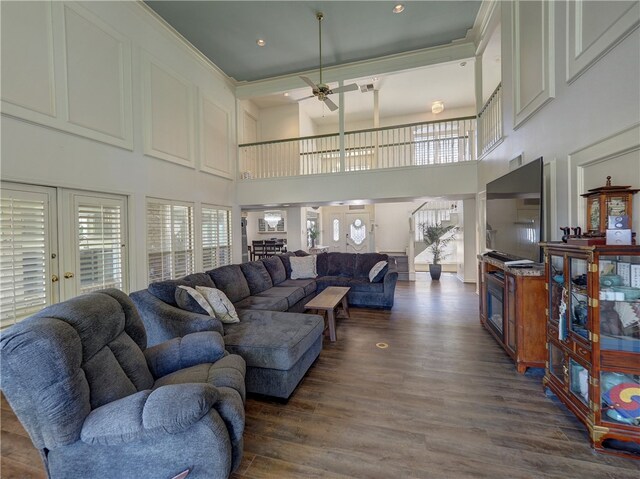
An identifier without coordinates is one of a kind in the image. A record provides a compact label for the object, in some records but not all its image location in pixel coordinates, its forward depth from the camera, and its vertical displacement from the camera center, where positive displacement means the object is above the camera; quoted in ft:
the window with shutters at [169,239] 14.69 -0.15
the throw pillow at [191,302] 8.83 -2.10
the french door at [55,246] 9.05 -0.31
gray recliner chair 3.82 -2.62
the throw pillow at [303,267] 18.45 -2.12
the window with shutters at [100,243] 11.27 -0.23
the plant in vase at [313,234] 33.00 +0.18
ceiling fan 14.78 +8.15
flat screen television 8.86 +0.82
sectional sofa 7.64 -2.96
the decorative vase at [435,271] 25.49 -3.41
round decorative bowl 5.58 -1.22
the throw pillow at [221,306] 9.41 -2.41
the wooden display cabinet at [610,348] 5.63 -2.43
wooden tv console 8.69 -2.64
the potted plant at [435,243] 25.58 -0.82
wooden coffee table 11.69 -2.97
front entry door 35.68 +0.41
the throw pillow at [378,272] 16.90 -2.28
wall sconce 26.76 +12.54
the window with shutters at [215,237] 18.90 -0.03
